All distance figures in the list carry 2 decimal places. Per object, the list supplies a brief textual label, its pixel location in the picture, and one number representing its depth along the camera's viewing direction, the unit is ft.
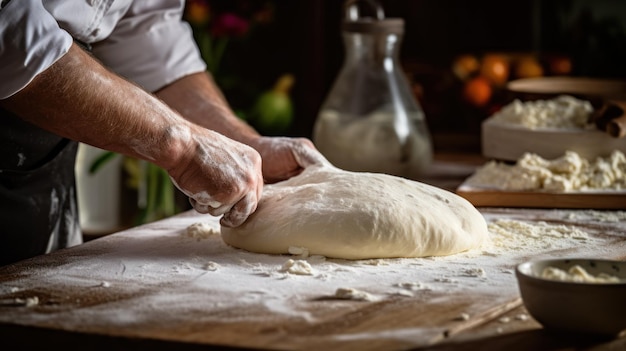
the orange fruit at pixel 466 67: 10.65
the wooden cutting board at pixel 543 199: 6.70
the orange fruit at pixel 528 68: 10.29
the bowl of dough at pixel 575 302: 3.58
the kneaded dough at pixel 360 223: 5.04
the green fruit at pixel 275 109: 12.03
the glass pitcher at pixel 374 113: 7.84
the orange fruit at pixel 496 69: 10.31
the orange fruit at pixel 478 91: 10.39
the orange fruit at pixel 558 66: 10.85
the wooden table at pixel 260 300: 3.71
